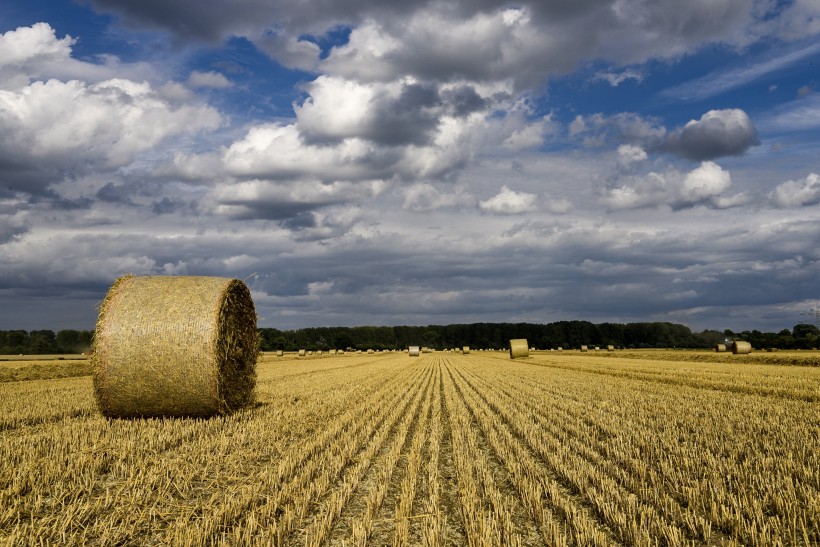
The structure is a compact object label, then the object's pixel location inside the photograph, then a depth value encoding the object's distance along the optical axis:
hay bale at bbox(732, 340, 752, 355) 40.25
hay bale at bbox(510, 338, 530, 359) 49.94
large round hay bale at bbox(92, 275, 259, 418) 10.95
